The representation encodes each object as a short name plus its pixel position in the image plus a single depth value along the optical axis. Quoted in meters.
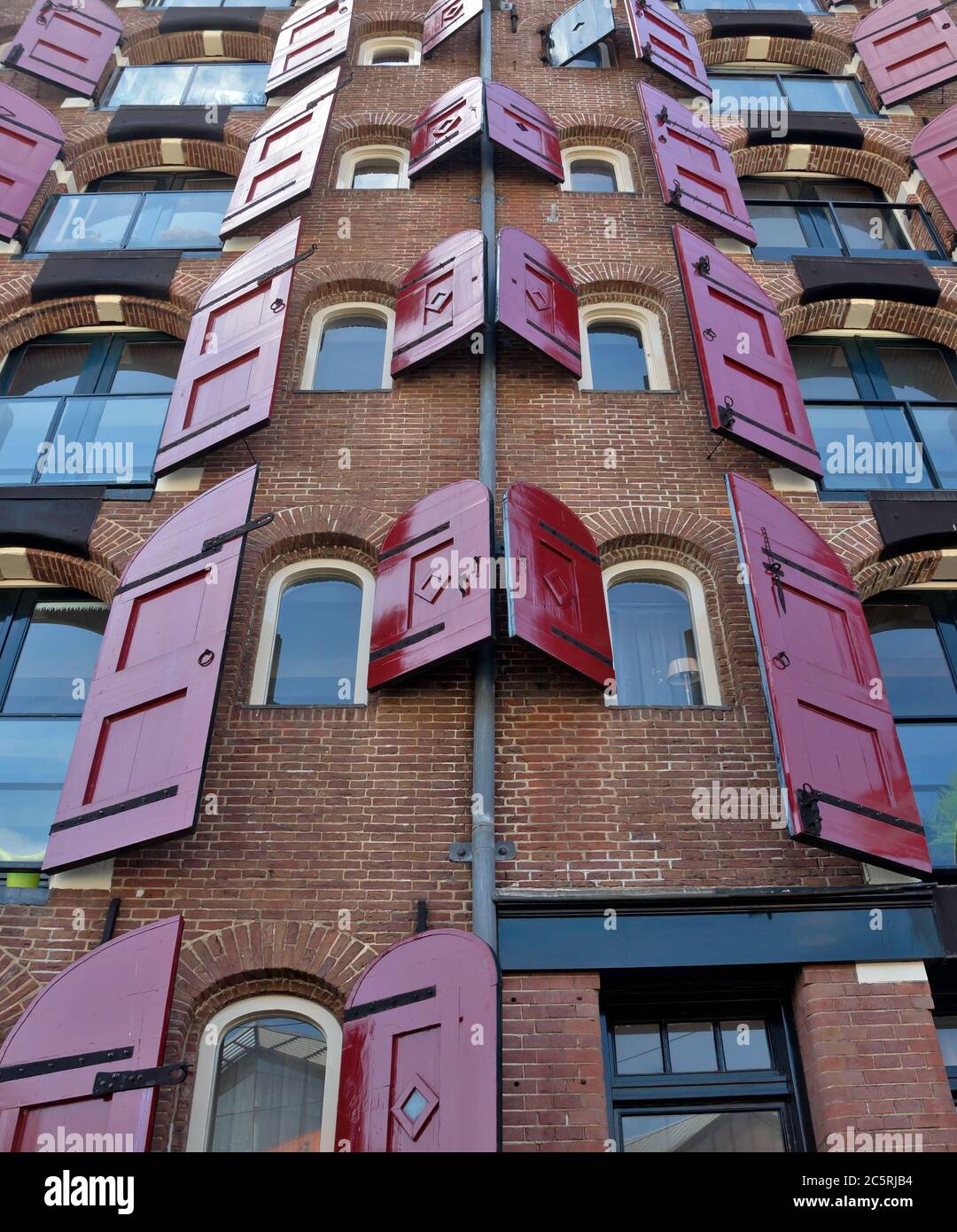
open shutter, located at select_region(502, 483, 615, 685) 8.39
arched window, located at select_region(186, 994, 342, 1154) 7.04
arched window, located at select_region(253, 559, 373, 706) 9.21
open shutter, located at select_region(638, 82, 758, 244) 13.14
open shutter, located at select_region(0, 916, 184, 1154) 6.18
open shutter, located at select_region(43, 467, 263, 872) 7.53
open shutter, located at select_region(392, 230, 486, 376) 11.06
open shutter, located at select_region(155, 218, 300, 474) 10.23
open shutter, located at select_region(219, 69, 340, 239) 13.04
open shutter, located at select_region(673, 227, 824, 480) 10.36
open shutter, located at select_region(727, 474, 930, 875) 7.48
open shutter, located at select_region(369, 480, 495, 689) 8.38
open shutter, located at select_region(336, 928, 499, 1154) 5.96
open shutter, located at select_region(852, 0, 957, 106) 15.70
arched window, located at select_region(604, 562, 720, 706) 9.27
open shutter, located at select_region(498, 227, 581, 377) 11.05
